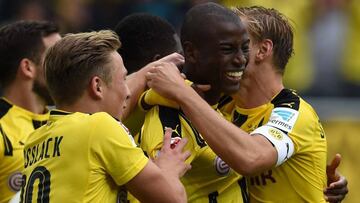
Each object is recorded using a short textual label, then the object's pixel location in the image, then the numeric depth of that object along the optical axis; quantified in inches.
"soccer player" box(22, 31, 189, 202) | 404.8
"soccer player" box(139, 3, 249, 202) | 438.6
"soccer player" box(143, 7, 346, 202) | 436.5
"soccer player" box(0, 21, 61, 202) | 582.2
